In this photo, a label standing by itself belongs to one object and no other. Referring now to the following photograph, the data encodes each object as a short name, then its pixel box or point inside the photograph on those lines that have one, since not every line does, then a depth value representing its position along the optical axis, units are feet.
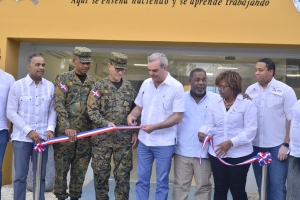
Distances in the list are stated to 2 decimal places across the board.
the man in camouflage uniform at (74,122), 18.15
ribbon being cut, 17.06
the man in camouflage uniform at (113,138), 17.83
